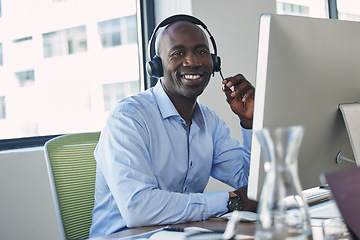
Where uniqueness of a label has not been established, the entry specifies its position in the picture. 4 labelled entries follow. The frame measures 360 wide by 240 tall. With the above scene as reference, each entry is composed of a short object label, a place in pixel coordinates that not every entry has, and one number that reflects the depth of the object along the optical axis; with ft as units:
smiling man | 4.35
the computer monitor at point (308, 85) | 3.09
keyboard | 4.47
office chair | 4.76
